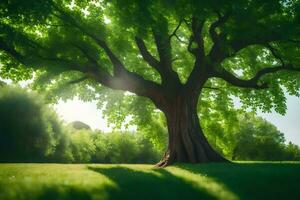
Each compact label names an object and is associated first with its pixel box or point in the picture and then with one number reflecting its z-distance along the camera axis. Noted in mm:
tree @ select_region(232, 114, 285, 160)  95812
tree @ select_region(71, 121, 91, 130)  132875
